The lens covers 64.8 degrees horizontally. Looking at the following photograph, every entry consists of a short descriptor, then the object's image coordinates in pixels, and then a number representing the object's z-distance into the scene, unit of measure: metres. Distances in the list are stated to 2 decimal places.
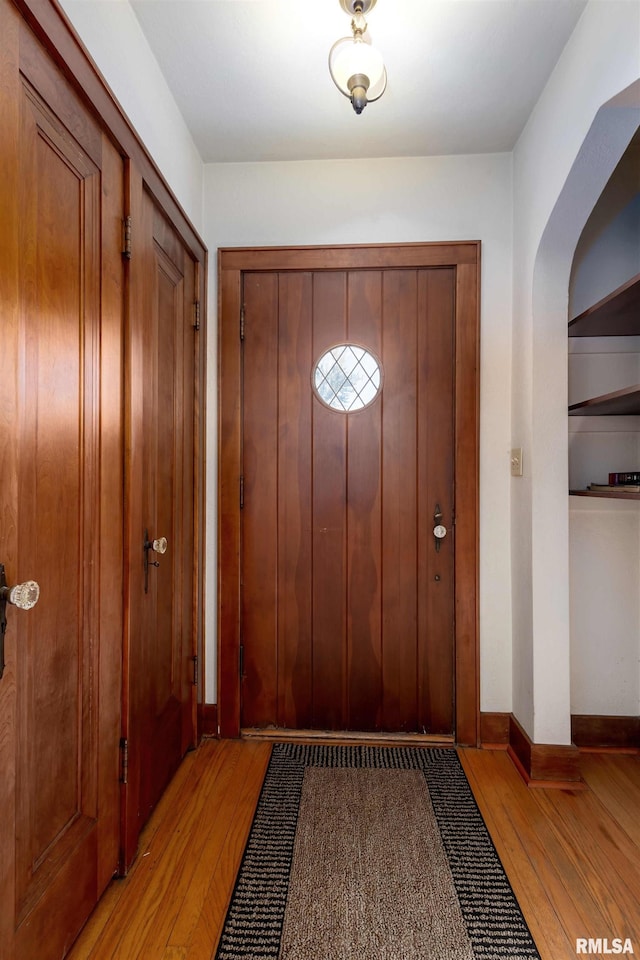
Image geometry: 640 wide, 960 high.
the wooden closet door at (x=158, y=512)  1.54
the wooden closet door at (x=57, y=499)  1.00
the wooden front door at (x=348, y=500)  2.22
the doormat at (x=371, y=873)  1.27
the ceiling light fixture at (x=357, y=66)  1.27
